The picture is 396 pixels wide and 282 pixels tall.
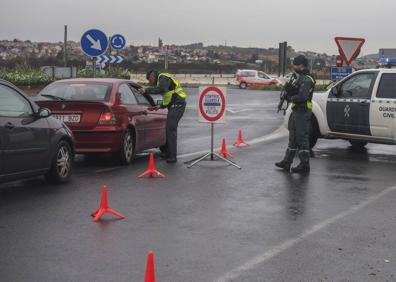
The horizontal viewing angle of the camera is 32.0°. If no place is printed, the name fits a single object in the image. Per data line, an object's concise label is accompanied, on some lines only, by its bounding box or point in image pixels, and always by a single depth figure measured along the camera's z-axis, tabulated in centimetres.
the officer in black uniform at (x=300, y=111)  1110
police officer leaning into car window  1218
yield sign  2005
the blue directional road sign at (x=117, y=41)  2628
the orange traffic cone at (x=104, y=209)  745
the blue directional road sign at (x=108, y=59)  3074
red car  1129
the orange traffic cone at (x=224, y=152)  1304
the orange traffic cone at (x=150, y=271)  462
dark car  841
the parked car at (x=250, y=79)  6066
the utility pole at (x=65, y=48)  2804
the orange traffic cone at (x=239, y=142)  1525
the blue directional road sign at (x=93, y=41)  1759
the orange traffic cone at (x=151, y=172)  1045
